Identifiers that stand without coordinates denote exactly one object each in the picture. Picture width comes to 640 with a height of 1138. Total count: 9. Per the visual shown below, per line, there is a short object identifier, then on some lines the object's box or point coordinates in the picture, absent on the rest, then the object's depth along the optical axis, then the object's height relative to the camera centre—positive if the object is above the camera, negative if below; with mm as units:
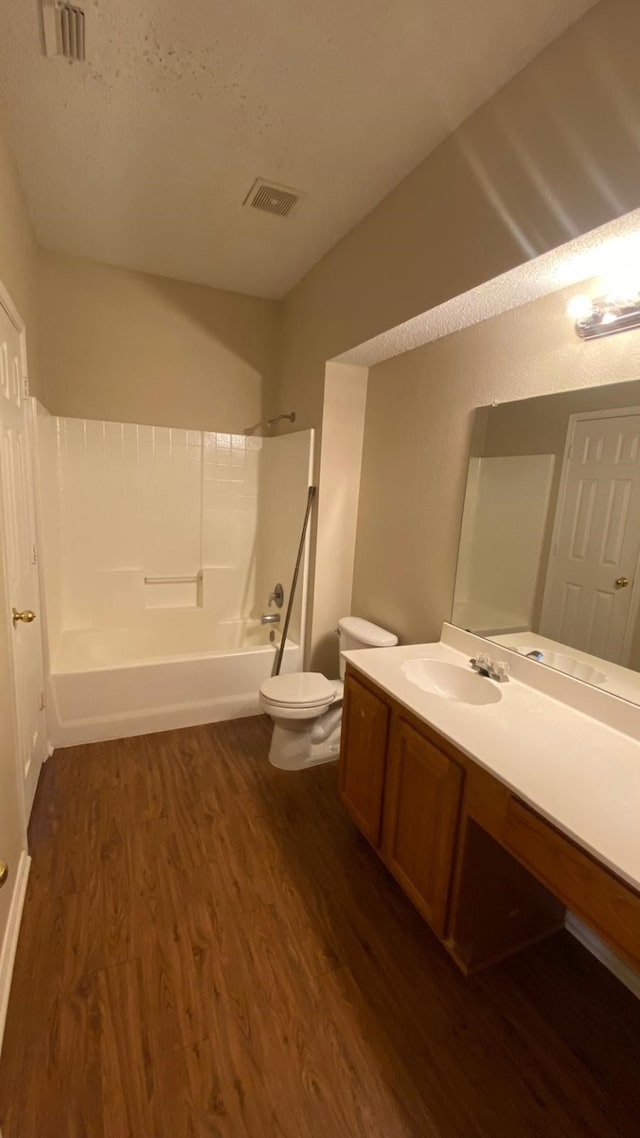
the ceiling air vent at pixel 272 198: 1950 +1269
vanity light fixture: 1305 +583
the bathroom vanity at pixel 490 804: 954 -732
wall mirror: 1385 -74
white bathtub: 2480 -1079
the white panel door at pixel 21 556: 1598 -279
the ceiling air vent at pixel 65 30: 1258 +1257
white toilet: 2229 -1007
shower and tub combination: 2582 -512
